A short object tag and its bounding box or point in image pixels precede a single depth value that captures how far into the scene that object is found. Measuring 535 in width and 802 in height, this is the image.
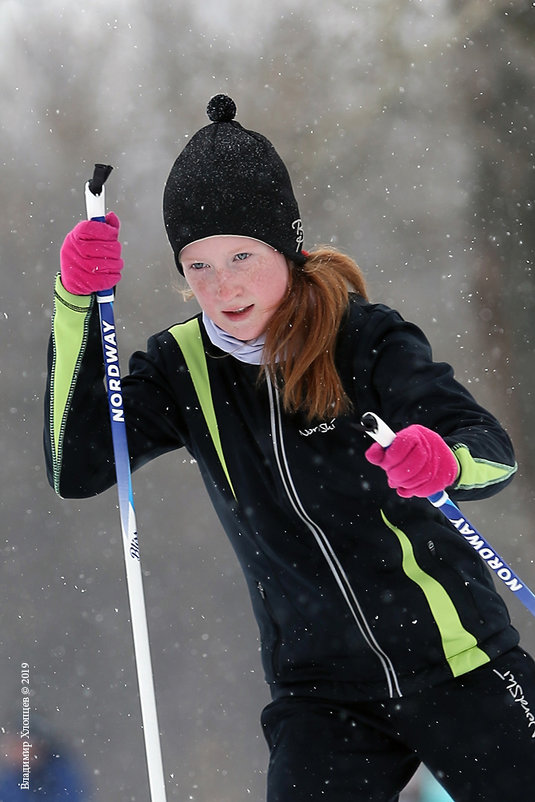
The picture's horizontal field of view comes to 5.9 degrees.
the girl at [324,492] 7.54
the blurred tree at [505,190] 11.25
